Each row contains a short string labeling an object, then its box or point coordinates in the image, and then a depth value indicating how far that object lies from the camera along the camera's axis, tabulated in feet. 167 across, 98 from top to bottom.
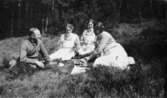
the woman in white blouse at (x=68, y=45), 28.68
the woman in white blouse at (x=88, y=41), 29.12
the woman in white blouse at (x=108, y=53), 23.07
